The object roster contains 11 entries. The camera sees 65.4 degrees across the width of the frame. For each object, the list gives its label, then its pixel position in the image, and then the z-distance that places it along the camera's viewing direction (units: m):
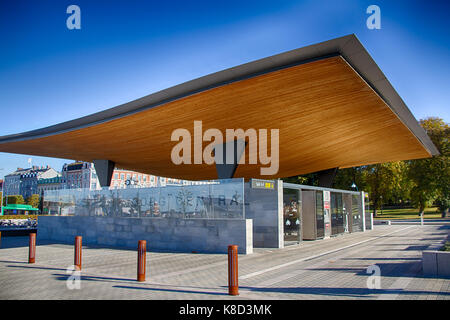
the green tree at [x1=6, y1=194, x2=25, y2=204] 103.56
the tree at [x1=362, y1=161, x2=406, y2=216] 51.28
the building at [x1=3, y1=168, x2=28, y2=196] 128.86
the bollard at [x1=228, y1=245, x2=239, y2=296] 6.70
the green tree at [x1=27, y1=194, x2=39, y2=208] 101.56
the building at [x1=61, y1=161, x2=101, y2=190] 97.44
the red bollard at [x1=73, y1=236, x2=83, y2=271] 9.58
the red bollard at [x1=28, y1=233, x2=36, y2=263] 11.32
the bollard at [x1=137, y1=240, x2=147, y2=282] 8.14
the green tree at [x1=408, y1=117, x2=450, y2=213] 38.91
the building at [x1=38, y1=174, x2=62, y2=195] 109.62
